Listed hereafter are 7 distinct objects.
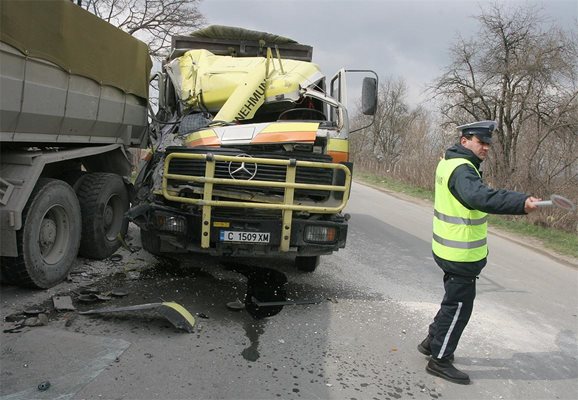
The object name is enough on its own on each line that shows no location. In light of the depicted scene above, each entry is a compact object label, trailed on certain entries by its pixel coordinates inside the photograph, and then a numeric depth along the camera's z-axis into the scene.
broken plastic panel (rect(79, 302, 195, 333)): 3.73
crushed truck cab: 4.34
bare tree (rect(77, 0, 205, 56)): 23.70
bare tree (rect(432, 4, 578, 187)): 15.02
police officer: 3.36
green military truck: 3.61
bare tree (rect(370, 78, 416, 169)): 49.97
